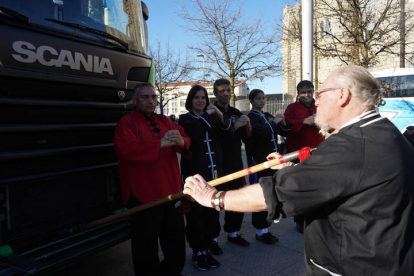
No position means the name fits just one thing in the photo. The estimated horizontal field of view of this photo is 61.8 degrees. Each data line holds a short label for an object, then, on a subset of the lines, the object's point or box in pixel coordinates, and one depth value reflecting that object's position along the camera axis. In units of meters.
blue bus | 11.05
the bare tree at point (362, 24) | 12.41
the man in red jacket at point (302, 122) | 4.59
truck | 2.57
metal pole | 7.41
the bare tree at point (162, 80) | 24.56
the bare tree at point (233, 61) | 15.39
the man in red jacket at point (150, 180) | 2.93
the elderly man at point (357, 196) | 1.51
